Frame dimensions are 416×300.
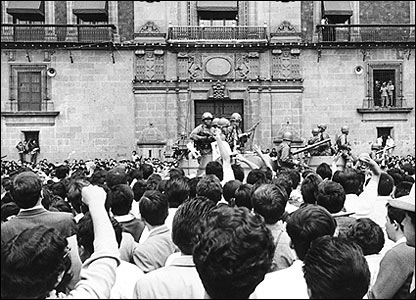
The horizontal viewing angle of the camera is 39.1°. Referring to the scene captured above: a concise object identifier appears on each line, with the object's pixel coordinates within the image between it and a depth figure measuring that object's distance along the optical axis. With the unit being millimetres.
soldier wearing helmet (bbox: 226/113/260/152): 16303
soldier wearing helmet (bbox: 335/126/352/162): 15206
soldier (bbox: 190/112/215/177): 14906
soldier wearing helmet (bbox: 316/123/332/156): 17516
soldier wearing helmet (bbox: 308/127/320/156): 17562
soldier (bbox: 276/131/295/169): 14719
